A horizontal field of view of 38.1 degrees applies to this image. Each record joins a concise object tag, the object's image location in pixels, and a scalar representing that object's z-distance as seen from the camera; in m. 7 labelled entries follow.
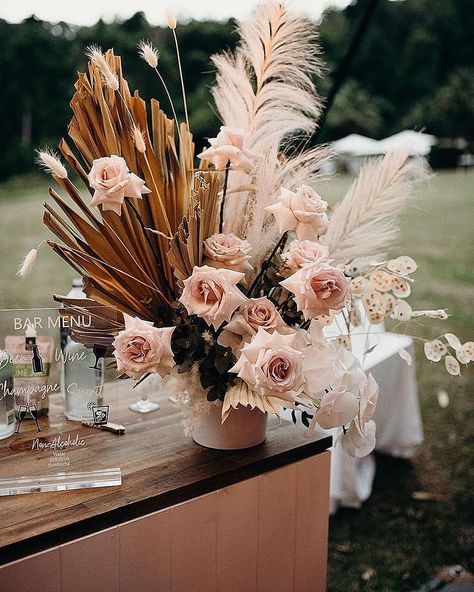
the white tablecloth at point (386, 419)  2.45
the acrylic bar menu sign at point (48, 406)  1.10
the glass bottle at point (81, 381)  1.23
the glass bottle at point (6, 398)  1.21
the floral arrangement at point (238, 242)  1.04
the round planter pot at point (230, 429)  1.22
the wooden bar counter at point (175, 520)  0.97
